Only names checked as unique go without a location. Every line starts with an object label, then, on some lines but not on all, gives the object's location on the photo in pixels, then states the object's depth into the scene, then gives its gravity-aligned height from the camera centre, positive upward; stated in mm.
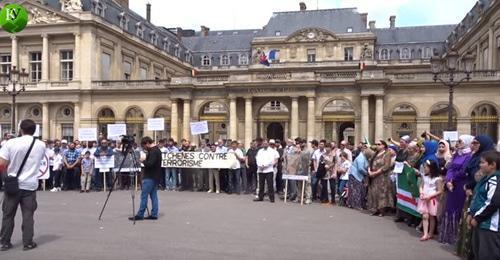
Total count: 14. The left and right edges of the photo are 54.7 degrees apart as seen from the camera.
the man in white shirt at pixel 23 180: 7958 -885
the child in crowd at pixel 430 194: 9383 -1308
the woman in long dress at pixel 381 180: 12516 -1390
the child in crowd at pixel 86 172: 18109 -1691
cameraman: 10961 -1090
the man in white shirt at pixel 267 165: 15078 -1181
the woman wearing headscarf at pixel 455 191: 8625 -1145
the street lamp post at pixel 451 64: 19875 +2800
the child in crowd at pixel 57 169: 18469 -1605
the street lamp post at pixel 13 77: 25991 +2856
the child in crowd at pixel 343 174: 14625 -1433
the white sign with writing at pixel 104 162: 18469 -1338
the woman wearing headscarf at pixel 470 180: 7551 -839
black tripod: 11385 -495
